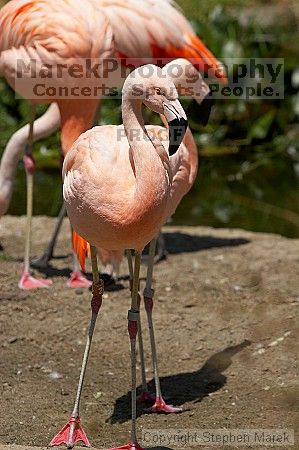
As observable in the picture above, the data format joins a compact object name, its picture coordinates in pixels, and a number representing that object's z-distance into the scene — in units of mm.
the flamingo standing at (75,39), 11453
